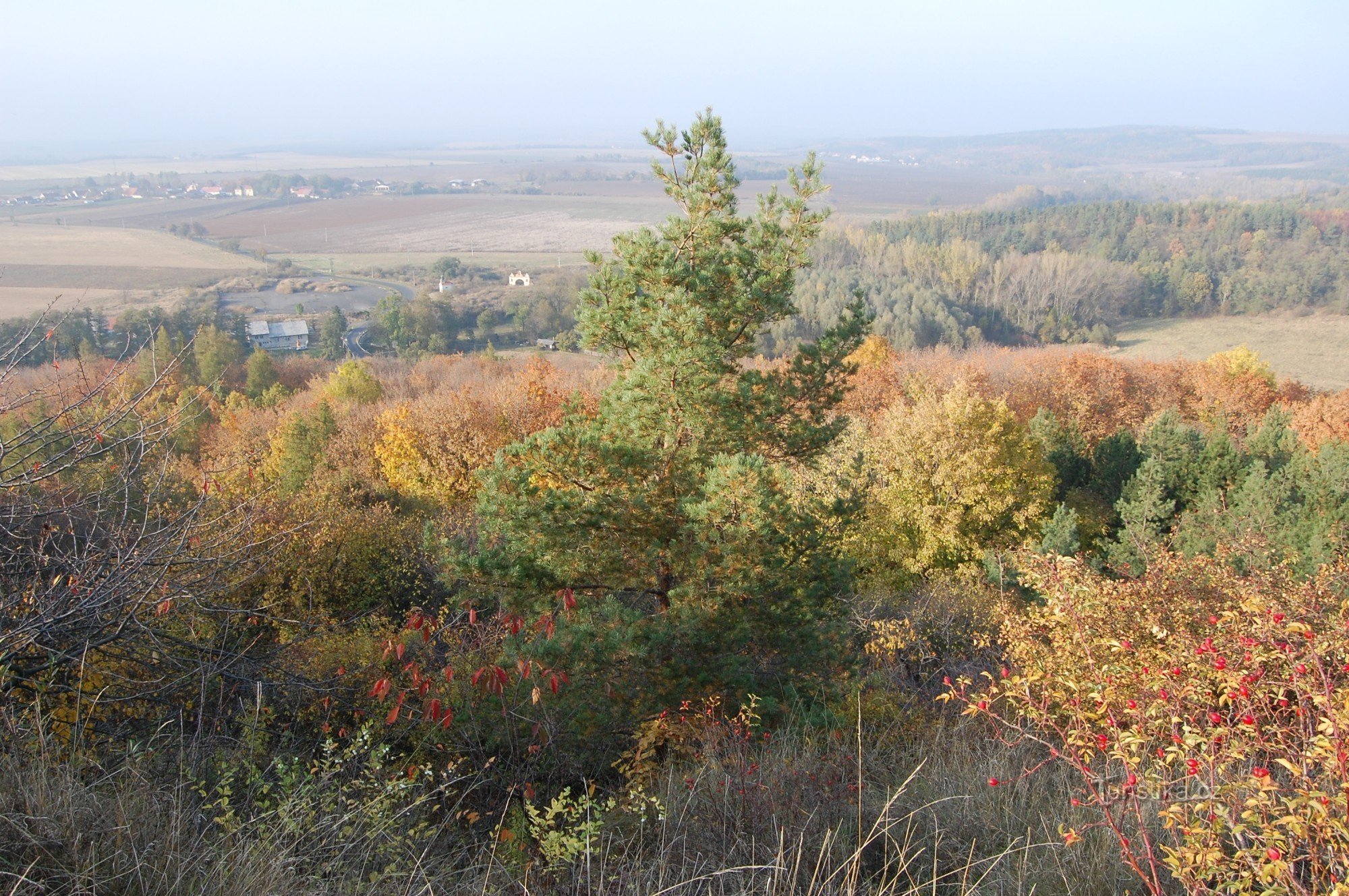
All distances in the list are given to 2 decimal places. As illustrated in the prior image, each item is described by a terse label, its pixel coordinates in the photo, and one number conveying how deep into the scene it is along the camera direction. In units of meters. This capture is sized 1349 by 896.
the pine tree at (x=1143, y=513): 17.39
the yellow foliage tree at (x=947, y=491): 22.03
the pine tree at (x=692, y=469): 8.50
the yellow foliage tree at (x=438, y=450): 24.34
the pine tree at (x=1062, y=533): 17.45
